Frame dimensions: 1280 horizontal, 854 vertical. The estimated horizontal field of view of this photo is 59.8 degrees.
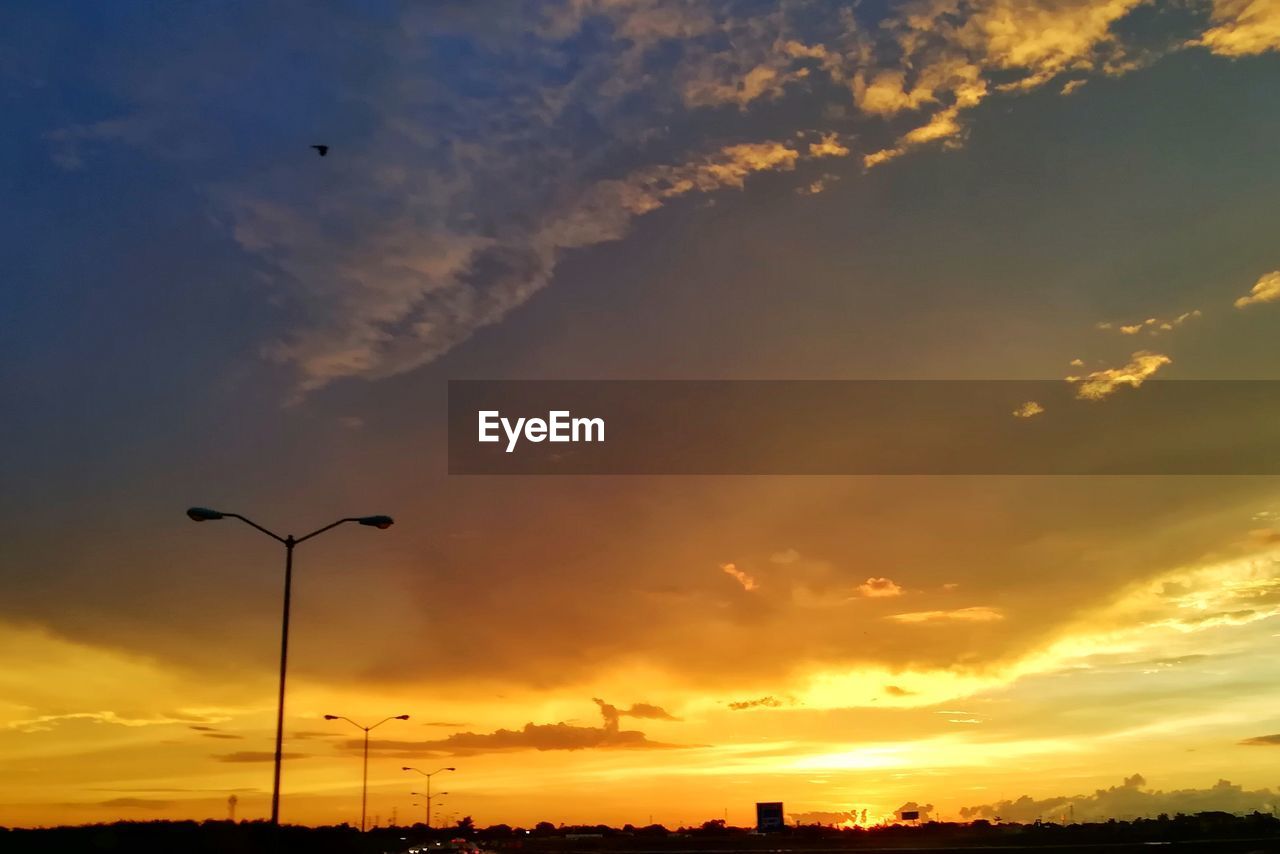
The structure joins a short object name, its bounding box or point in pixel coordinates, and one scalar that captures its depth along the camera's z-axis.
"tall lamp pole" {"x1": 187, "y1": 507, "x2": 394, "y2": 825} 42.47
